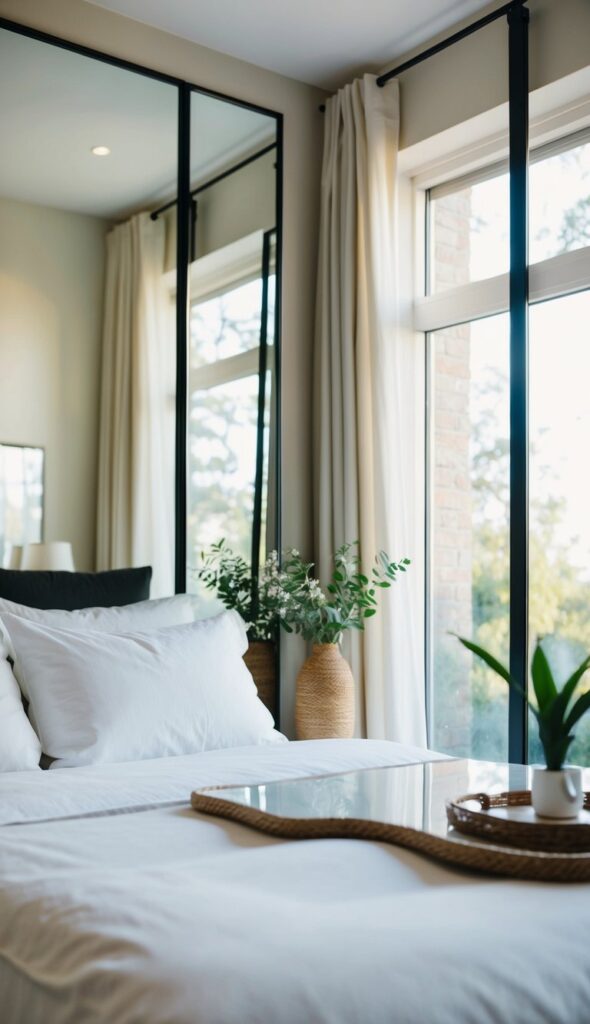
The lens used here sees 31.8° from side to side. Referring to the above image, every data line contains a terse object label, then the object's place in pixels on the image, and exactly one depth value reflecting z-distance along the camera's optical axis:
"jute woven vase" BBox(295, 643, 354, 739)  3.58
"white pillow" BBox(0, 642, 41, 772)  2.33
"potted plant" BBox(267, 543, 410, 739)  3.59
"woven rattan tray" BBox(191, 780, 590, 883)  1.45
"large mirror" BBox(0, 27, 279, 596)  3.39
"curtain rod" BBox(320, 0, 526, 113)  3.46
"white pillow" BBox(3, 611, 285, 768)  2.46
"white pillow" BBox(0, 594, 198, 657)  2.86
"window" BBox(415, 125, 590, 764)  3.39
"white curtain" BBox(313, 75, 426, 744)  3.77
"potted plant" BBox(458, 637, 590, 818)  1.58
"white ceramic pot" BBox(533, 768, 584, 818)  1.62
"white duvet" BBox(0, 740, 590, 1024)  1.10
